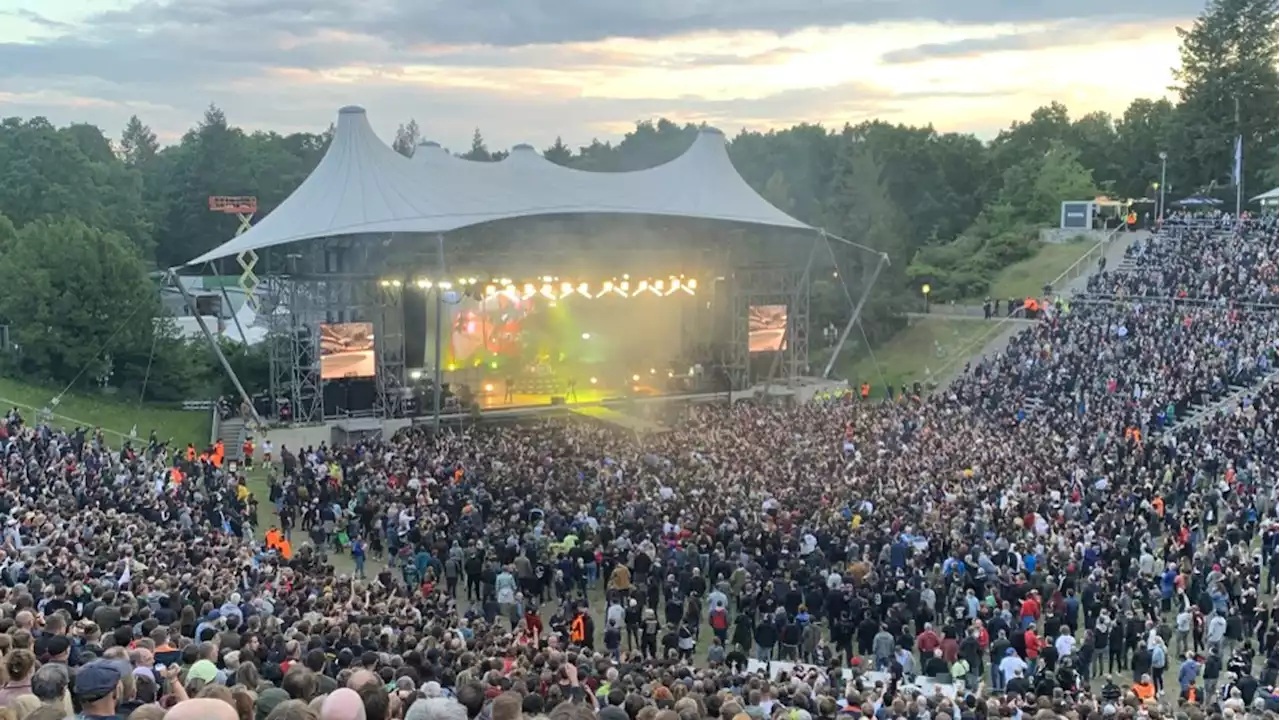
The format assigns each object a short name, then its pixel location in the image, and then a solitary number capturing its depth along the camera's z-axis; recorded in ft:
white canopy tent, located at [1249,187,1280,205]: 133.49
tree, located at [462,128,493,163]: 279.69
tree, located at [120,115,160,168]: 332.19
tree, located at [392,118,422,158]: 416.05
